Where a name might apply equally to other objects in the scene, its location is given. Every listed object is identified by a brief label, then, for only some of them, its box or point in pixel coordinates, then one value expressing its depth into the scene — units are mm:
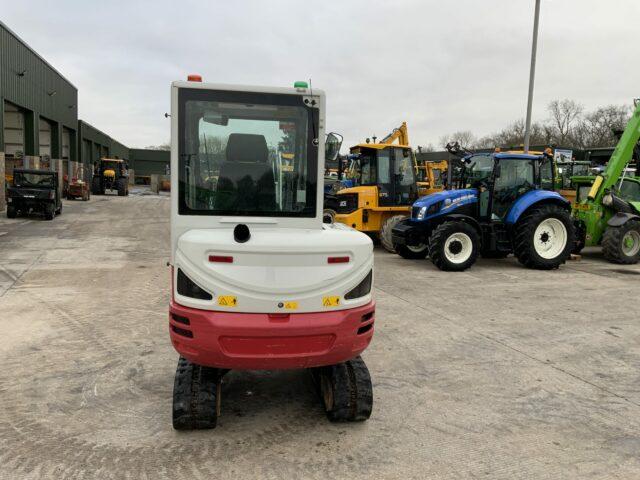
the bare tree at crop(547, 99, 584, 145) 63822
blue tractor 10859
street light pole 15367
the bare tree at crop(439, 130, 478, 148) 79362
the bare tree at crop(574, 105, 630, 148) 58438
